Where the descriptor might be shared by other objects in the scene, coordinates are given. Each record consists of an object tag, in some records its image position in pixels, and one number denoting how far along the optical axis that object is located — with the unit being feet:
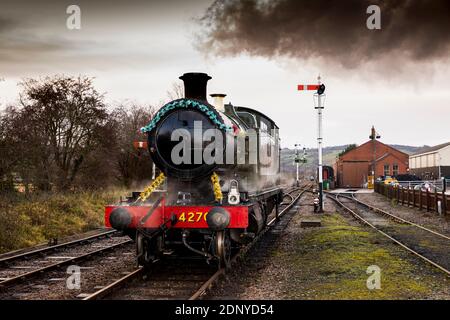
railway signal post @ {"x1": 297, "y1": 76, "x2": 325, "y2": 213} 65.98
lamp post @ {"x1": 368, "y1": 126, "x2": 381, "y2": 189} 168.50
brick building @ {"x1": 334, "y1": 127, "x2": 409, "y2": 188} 210.18
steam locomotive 28.35
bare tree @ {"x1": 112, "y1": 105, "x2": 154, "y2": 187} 102.22
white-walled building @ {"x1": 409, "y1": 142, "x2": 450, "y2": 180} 196.03
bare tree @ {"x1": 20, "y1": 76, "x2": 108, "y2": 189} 72.64
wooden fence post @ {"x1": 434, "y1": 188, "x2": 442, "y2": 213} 71.15
